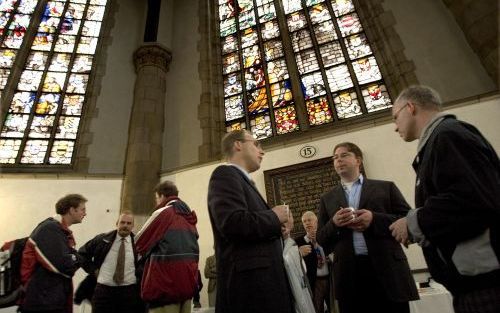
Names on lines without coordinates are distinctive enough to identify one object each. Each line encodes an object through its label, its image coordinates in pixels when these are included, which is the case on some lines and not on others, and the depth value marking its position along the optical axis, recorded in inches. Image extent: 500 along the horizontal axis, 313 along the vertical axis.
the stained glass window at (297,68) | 241.6
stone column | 239.9
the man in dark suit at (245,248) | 50.3
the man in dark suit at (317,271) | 125.3
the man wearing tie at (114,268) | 103.0
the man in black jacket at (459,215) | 37.8
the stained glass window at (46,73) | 262.7
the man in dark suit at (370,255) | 65.4
